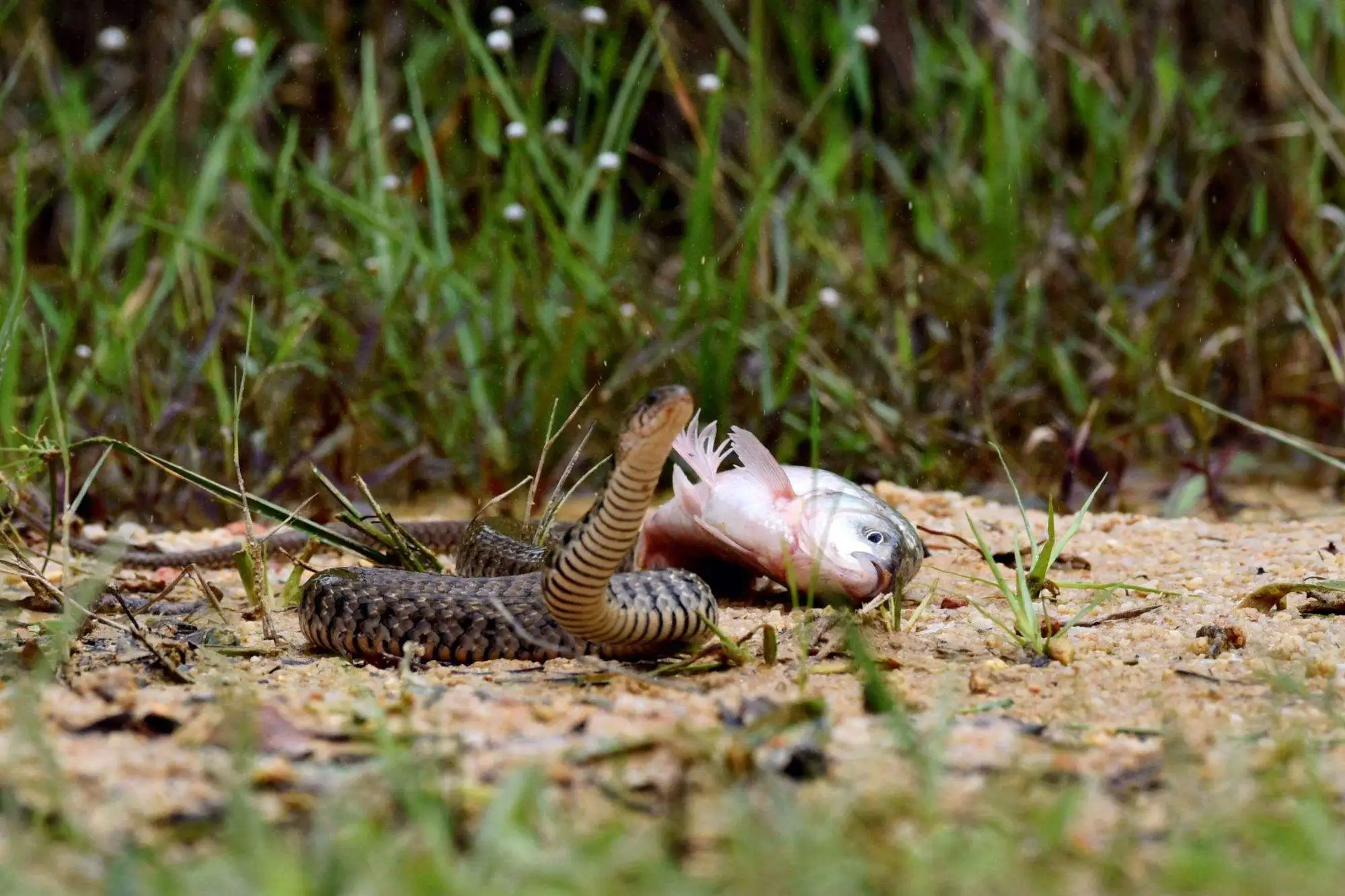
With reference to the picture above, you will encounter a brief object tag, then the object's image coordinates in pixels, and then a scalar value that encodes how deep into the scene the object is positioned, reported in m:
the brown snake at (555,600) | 5.14
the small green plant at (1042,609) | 5.82
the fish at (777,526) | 6.91
